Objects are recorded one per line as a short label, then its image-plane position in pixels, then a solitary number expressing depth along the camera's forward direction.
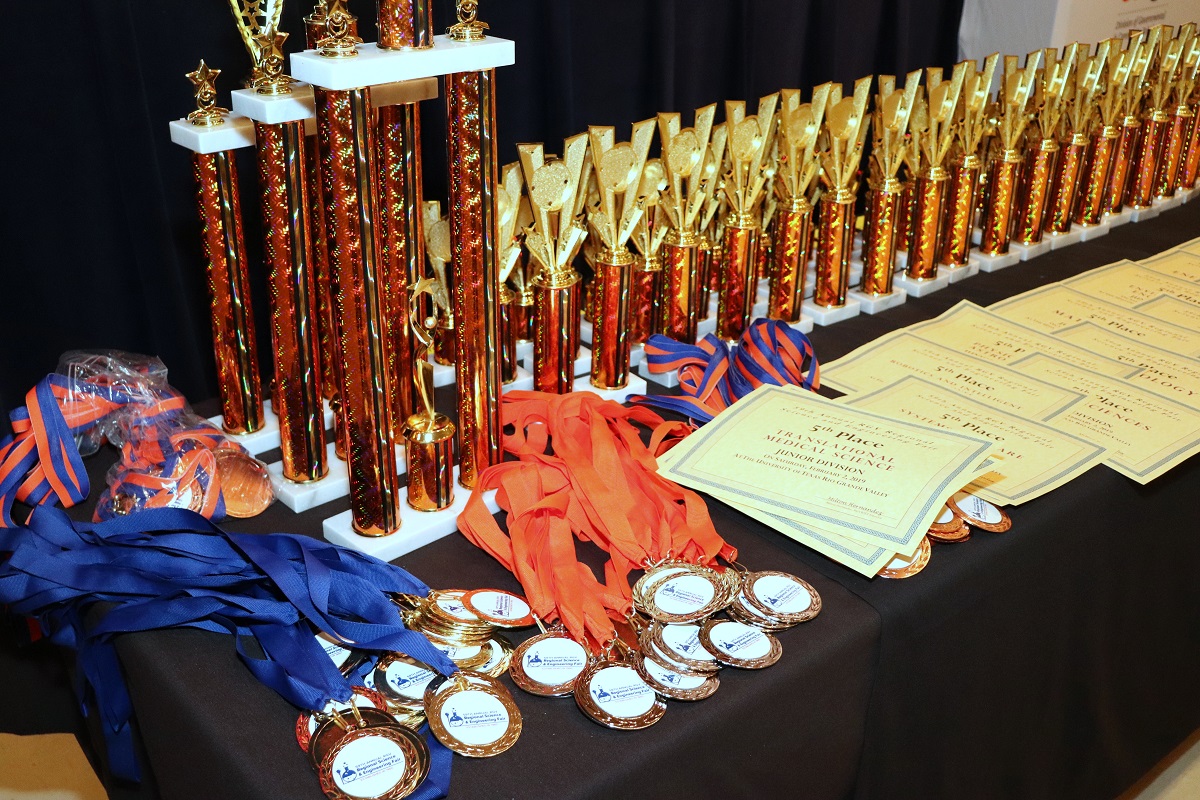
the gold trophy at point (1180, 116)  1.79
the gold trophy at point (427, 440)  0.89
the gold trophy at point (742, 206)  1.21
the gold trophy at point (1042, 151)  1.55
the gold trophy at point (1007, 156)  1.50
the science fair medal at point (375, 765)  0.67
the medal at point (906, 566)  0.89
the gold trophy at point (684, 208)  1.15
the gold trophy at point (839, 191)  1.29
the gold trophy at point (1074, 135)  1.60
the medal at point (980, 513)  0.96
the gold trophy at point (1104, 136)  1.64
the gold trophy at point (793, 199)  1.27
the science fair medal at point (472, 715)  0.70
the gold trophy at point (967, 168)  1.44
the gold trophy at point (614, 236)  1.07
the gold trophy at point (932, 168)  1.40
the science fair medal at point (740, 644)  0.78
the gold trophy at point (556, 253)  1.02
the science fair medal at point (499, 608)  0.82
